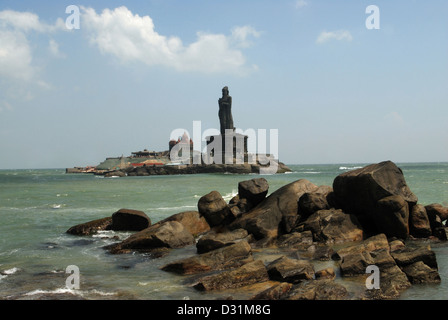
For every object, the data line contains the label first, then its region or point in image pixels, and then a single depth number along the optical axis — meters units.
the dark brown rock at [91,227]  16.59
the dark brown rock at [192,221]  14.98
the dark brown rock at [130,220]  16.31
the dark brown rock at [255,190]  15.96
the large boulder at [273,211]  13.53
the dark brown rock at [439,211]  14.04
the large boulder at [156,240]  12.85
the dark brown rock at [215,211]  15.41
